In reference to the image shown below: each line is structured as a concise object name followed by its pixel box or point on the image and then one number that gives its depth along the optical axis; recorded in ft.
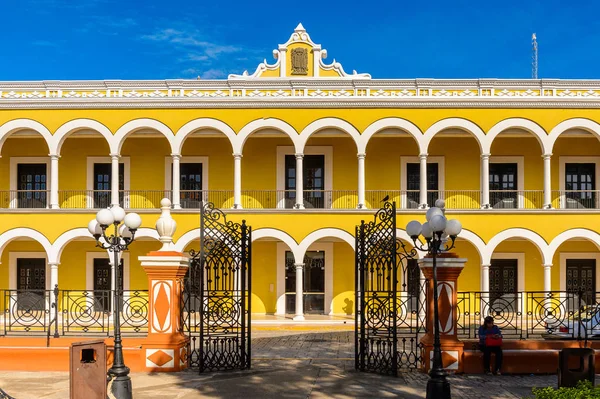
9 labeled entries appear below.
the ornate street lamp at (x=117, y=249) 30.19
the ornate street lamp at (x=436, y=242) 28.76
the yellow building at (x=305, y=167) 72.13
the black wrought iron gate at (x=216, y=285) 36.76
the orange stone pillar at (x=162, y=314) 36.91
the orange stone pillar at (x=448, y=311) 36.68
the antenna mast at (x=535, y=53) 104.88
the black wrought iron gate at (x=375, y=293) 36.42
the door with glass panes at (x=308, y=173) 77.92
